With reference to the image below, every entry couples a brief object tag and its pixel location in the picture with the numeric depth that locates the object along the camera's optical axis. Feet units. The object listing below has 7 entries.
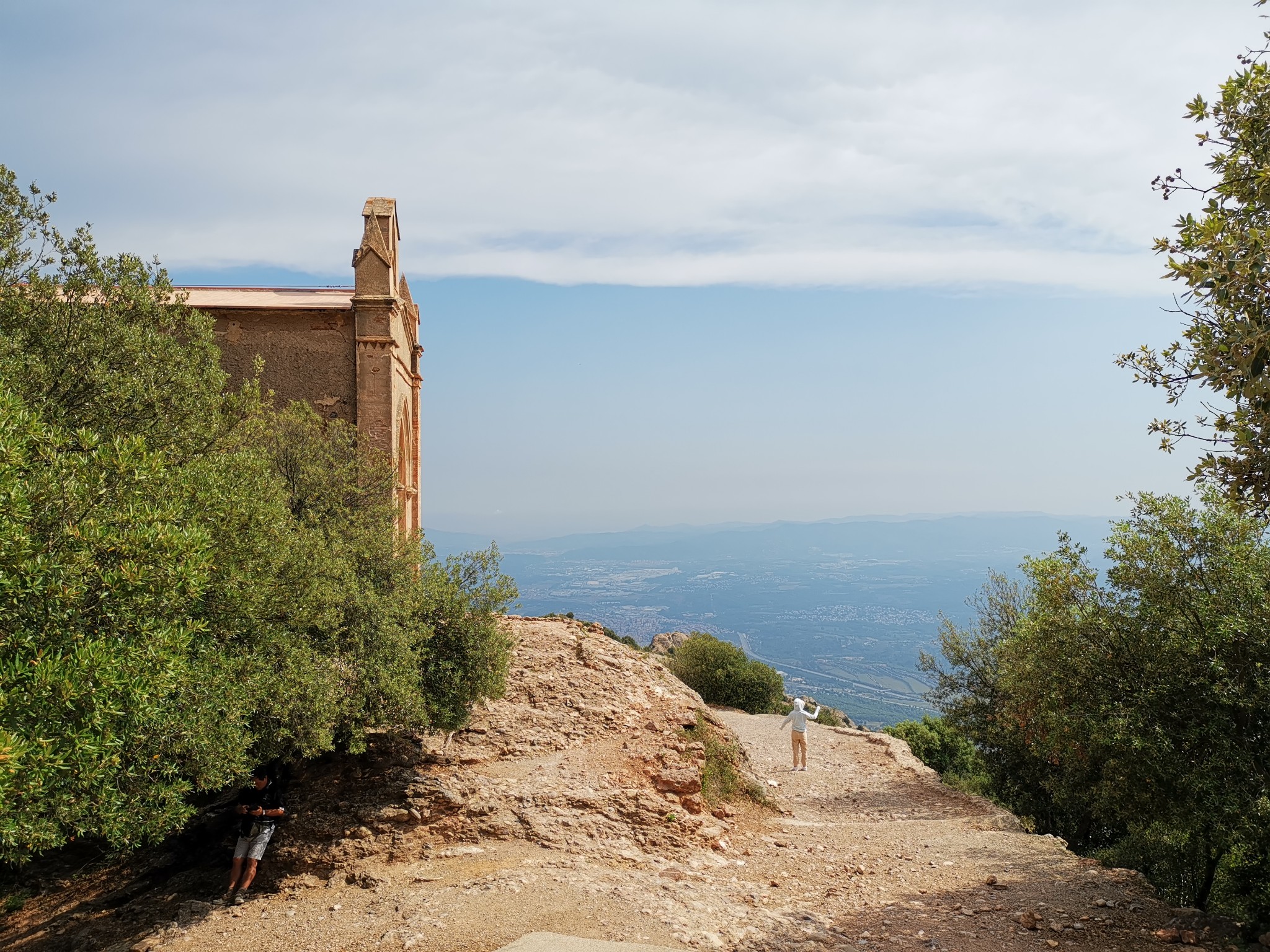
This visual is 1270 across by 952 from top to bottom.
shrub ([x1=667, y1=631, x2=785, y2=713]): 121.70
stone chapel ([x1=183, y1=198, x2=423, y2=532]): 66.39
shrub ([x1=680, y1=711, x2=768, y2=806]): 55.93
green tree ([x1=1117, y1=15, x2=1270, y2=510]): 26.37
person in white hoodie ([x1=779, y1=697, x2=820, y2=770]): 71.56
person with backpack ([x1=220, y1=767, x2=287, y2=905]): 40.06
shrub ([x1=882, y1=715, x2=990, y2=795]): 94.90
